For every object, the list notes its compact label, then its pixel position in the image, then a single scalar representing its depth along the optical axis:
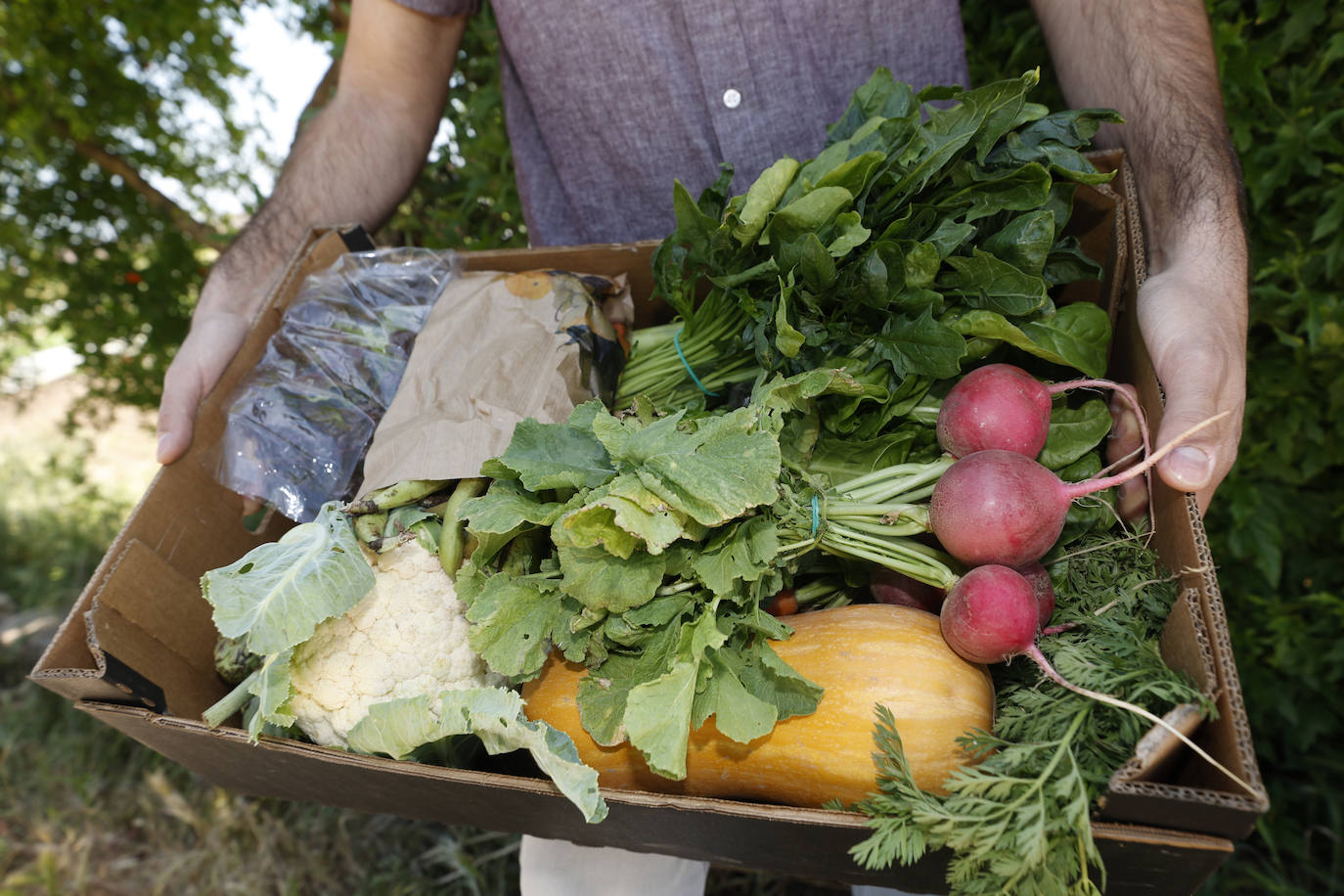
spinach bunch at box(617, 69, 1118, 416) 0.62
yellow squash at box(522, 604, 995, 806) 0.59
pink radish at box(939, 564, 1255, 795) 0.58
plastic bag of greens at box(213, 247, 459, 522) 0.72
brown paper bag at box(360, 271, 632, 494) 0.67
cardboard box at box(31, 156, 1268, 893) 0.52
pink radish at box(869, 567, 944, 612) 0.65
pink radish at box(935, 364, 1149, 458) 0.60
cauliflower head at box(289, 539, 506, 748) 0.65
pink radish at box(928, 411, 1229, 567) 0.58
